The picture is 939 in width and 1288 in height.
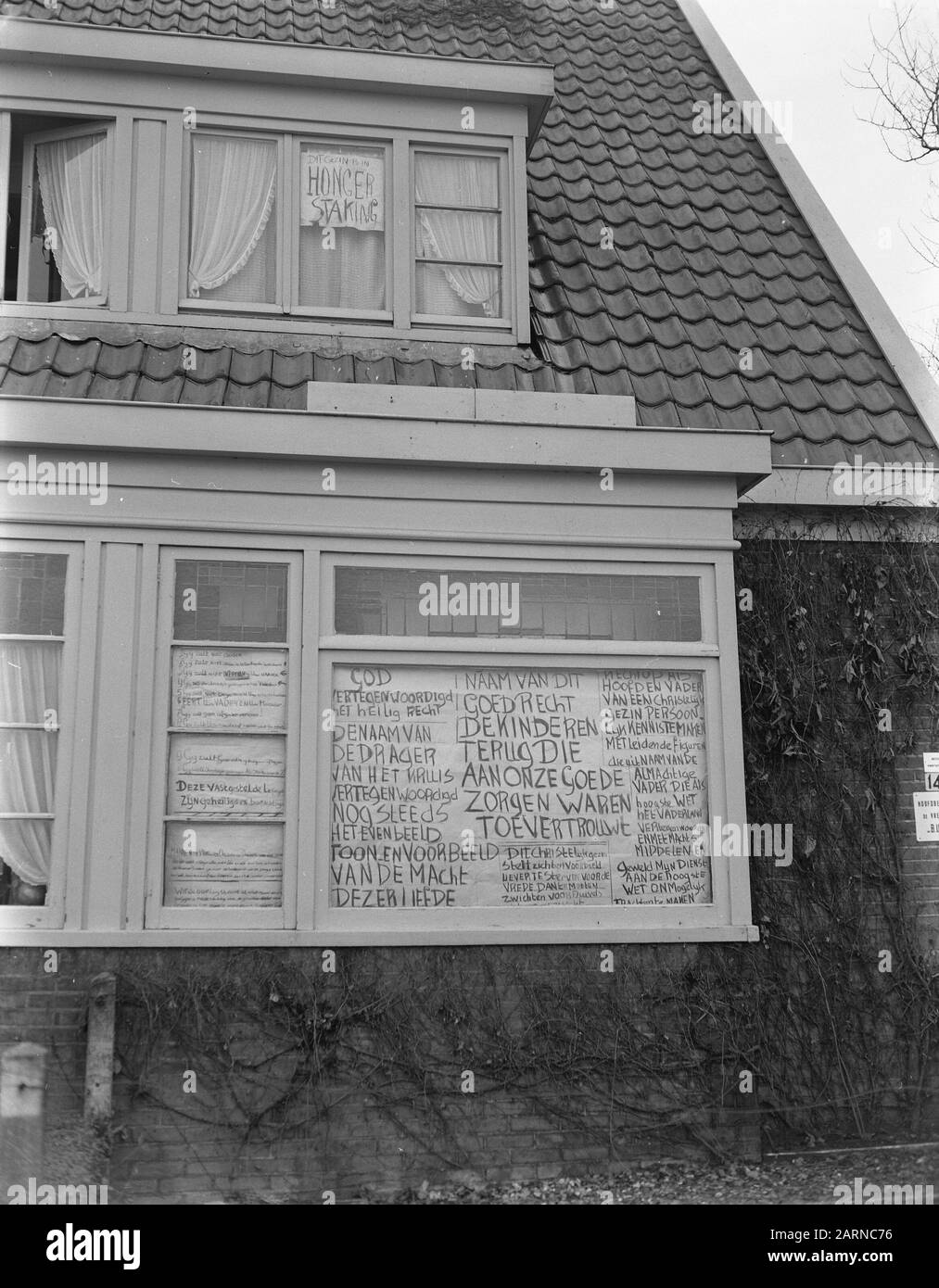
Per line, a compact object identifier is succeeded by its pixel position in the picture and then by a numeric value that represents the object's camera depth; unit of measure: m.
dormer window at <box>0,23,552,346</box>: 7.52
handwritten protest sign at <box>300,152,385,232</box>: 7.78
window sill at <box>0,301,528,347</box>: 7.41
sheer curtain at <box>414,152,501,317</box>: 7.83
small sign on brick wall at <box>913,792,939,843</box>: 7.32
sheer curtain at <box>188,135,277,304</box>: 7.61
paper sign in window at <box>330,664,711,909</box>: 6.53
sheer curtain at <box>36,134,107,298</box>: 7.59
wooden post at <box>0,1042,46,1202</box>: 5.89
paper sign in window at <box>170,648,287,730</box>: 6.48
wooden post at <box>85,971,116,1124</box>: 5.99
